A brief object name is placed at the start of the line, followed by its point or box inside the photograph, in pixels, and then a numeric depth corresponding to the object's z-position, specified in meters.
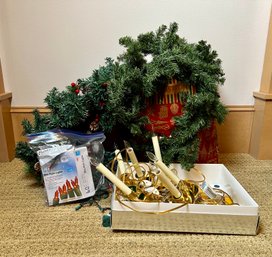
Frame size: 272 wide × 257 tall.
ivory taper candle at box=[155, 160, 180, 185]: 0.45
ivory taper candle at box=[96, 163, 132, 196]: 0.45
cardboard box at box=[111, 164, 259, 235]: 0.43
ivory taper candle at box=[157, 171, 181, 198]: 0.44
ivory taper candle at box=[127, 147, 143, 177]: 0.51
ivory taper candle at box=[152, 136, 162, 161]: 0.56
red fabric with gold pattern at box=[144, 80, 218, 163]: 0.61
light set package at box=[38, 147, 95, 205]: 0.54
